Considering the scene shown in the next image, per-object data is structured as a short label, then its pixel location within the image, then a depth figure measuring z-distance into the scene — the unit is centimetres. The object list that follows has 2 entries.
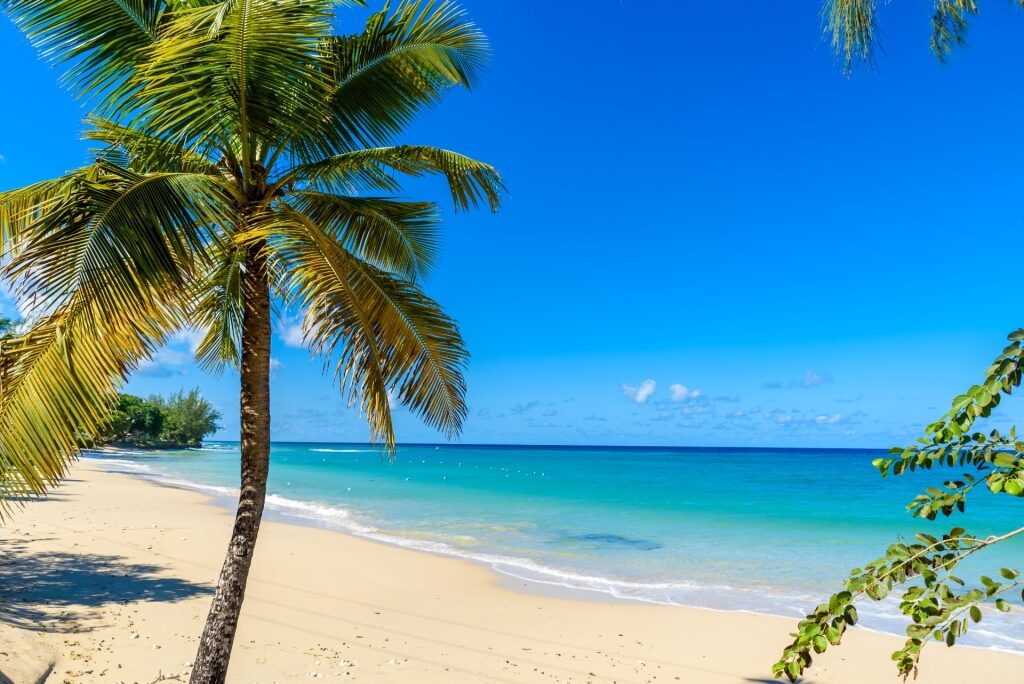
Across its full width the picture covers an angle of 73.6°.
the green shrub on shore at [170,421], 7912
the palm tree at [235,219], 372
